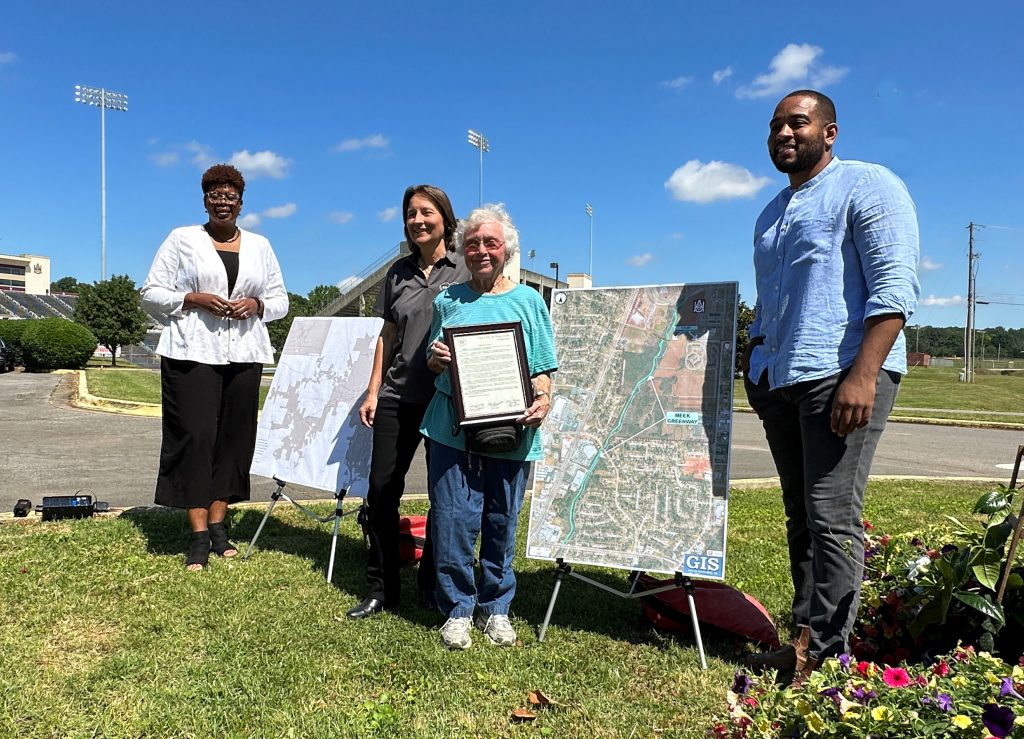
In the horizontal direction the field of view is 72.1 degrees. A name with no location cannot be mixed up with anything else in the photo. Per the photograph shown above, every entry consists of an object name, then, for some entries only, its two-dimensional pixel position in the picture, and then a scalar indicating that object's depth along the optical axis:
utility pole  42.44
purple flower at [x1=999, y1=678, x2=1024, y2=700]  1.71
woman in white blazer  4.37
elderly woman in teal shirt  3.31
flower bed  1.63
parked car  27.23
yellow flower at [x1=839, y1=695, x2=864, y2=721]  1.70
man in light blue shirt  2.55
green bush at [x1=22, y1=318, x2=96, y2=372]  27.25
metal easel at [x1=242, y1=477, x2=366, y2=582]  4.13
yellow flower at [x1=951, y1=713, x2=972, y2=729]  1.59
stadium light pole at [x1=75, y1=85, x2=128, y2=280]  50.22
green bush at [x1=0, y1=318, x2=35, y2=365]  29.94
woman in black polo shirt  3.74
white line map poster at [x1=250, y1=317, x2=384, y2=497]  4.39
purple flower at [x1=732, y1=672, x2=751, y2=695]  2.17
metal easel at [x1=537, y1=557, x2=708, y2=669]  3.14
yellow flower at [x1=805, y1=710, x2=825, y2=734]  1.73
